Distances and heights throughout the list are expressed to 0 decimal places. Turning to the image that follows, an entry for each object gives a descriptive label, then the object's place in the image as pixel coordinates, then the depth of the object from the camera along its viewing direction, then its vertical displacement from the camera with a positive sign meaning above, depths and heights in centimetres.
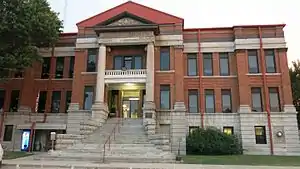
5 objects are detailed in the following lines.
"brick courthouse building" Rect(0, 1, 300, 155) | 2603 +513
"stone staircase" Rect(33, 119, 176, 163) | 1652 -85
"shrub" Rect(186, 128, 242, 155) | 2388 -45
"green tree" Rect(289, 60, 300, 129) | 3868 +769
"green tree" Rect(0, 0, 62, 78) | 2325 +897
